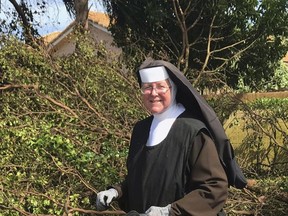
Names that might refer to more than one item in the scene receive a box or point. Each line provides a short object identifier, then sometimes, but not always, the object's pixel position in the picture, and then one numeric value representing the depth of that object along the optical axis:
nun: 2.38
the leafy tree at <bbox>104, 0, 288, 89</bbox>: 9.62
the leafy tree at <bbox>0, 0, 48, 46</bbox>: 7.17
